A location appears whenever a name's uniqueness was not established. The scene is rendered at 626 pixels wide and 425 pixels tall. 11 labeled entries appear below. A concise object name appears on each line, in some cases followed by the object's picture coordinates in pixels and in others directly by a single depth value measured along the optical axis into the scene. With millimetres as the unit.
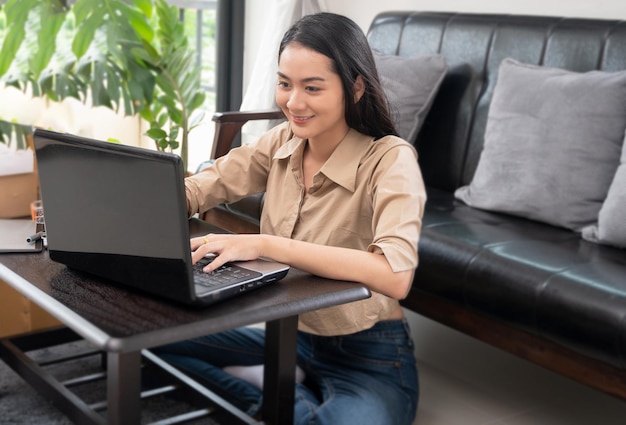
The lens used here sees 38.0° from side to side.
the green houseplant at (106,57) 3492
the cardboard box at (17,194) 3030
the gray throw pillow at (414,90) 2949
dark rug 2150
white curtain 3510
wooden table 1210
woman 1479
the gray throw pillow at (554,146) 2471
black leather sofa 1980
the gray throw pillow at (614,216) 2275
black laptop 1271
